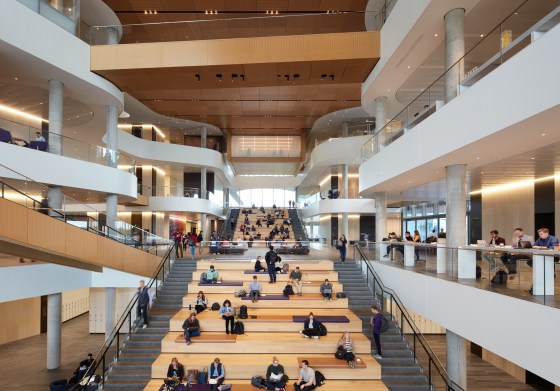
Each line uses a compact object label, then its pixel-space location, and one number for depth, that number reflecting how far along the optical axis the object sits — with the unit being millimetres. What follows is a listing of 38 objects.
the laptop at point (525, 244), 8147
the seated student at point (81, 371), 11797
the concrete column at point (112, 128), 18094
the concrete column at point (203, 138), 30631
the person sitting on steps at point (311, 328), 11883
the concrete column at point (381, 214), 18109
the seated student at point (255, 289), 14094
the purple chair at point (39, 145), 13160
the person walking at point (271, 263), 15039
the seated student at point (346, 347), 10852
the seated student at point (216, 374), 10109
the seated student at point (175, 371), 10169
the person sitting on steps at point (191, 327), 11656
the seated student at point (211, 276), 15234
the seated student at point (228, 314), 12219
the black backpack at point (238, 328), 12320
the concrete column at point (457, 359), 10234
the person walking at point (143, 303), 12875
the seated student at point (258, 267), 16375
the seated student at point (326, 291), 14008
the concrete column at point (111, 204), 17819
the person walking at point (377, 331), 11438
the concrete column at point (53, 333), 15953
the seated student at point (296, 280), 14609
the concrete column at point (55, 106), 14781
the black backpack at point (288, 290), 14484
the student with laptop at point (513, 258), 7420
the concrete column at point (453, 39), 10109
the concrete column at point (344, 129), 26577
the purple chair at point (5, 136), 12023
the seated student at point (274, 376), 10116
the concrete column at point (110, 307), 18531
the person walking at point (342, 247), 17047
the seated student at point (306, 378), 9922
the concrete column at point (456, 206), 10672
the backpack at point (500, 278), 8105
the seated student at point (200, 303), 13410
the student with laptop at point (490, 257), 8393
